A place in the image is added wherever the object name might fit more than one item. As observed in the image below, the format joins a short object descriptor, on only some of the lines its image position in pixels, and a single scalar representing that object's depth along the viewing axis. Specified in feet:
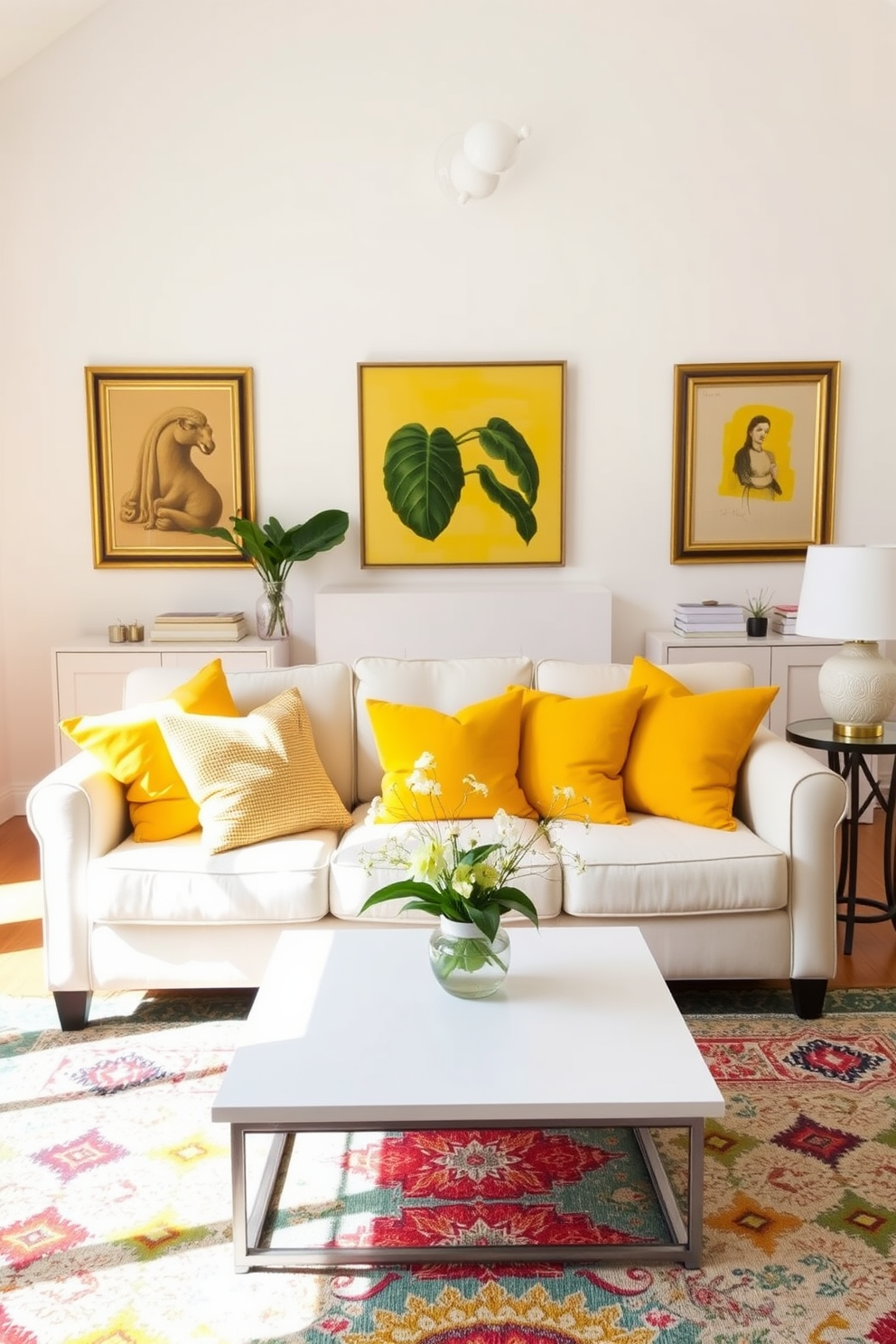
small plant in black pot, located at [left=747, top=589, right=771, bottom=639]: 16.46
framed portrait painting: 16.99
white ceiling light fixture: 15.60
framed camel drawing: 16.80
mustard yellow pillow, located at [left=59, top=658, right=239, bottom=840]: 10.86
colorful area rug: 6.79
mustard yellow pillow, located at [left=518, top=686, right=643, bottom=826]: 11.30
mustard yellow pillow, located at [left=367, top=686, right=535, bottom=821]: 11.25
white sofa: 10.23
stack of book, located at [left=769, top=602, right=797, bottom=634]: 16.56
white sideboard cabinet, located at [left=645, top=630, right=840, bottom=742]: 16.22
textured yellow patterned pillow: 10.62
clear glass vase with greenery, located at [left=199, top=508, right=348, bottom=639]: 16.35
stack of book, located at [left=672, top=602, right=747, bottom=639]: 16.66
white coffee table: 6.81
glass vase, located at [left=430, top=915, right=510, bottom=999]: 7.91
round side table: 11.73
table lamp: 11.50
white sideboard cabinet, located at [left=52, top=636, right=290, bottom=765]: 16.01
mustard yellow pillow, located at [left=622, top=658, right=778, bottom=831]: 11.18
